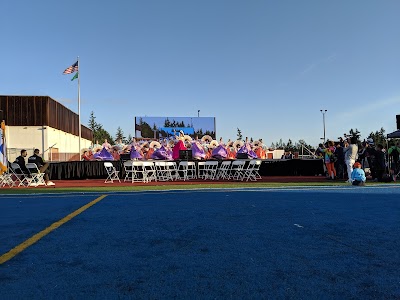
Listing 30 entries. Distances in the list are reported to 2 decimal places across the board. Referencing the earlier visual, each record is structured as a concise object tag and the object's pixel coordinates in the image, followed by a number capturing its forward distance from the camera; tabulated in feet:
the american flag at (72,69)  101.29
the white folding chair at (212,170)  60.13
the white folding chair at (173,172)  58.13
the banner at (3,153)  50.35
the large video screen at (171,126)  155.43
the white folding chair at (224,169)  61.72
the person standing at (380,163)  47.70
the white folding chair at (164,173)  57.41
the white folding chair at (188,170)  60.34
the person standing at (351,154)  44.93
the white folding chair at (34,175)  48.03
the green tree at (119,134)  337.52
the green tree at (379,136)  211.41
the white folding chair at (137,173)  53.36
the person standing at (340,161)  52.21
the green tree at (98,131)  307.37
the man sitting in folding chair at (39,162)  50.24
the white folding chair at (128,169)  54.05
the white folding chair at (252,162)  56.89
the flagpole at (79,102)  110.40
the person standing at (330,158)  54.44
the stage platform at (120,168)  67.15
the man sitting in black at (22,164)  49.93
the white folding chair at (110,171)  55.02
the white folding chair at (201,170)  61.94
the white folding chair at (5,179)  50.08
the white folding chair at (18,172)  48.13
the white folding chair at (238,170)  57.10
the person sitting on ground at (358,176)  41.60
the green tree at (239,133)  257.96
